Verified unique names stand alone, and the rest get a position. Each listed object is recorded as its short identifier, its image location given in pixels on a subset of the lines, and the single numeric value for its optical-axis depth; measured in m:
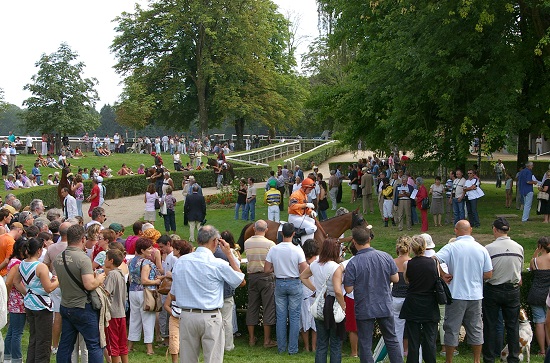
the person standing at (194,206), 18.50
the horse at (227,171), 33.03
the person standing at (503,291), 8.44
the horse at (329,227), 12.85
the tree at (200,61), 49.16
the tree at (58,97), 45.31
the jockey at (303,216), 12.88
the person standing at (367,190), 23.59
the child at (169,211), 19.64
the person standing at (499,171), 30.29
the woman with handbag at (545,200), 18.41
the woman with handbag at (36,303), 7.77
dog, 8.81
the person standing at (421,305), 7.67
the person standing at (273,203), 19.75
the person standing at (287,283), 8.97
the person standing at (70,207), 18.78
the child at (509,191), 22.36
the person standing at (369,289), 7.19
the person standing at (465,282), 8.20
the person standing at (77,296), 7.07
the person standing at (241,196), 22.88
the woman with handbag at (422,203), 19.58
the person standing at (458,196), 19.12
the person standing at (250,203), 22.59
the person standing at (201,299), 6.72
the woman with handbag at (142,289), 8.82
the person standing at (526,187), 19.53
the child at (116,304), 8.12
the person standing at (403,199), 19.97
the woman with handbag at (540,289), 8.80
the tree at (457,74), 19.14
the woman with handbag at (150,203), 19.78
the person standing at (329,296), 7.42
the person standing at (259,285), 9.65
